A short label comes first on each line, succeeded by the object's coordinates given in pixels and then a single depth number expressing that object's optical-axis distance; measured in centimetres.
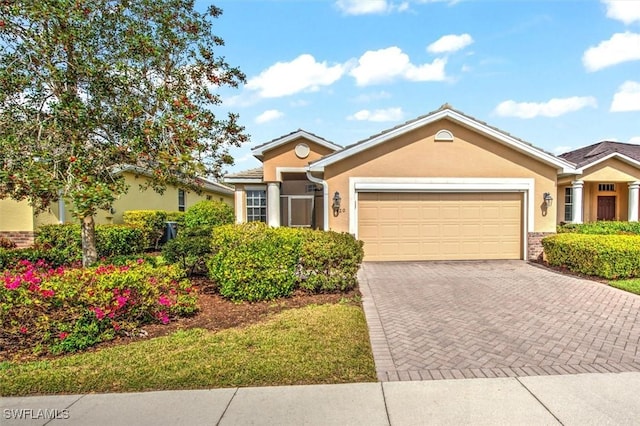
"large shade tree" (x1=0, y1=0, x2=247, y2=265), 522
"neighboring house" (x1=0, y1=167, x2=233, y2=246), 1223
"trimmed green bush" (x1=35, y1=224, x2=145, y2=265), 1145
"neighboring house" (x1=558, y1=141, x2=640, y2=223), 1505
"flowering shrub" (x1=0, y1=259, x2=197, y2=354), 465
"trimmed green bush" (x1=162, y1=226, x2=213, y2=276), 848
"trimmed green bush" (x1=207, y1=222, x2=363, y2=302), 660
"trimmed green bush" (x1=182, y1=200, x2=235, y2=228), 1545
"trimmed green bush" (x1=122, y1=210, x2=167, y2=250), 1423
